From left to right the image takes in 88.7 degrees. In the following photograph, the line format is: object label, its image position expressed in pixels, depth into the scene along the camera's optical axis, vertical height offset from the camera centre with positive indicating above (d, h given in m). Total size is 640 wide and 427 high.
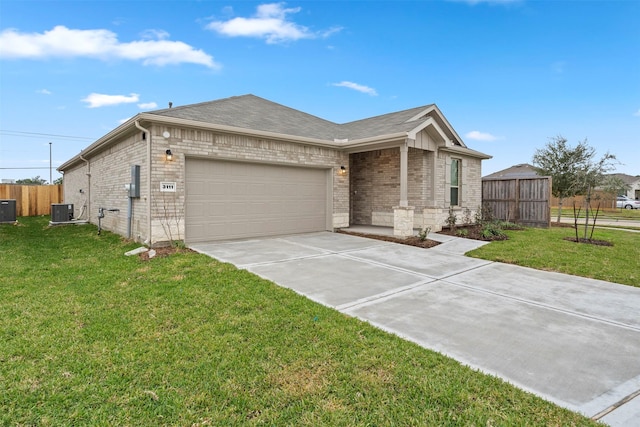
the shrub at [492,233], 10.06 -0.85
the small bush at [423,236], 9.32 -0.86
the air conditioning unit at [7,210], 14.20 -0.30
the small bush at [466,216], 13.66 -0.42
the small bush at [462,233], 10.63 -0.87
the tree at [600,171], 10.68 +1.24
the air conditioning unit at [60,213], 13.35 -0.39
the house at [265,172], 8.19 +1.05
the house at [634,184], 41.23 +2.94
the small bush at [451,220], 11.52 -0.52
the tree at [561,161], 15.39 +2.25
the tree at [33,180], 52.22 +3.86
